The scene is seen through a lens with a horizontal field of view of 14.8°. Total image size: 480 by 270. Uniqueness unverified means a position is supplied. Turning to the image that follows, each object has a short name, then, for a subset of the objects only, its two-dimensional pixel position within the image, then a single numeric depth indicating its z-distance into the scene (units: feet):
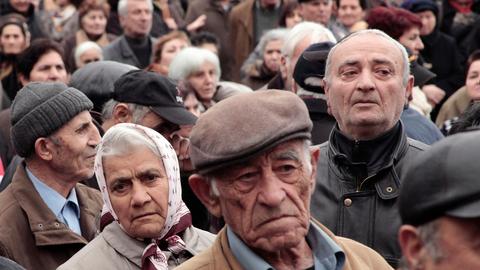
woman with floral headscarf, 25.34
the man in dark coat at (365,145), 26.48
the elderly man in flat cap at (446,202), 13.70
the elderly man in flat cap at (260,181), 18.39
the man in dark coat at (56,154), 30.46
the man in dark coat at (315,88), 33.65
